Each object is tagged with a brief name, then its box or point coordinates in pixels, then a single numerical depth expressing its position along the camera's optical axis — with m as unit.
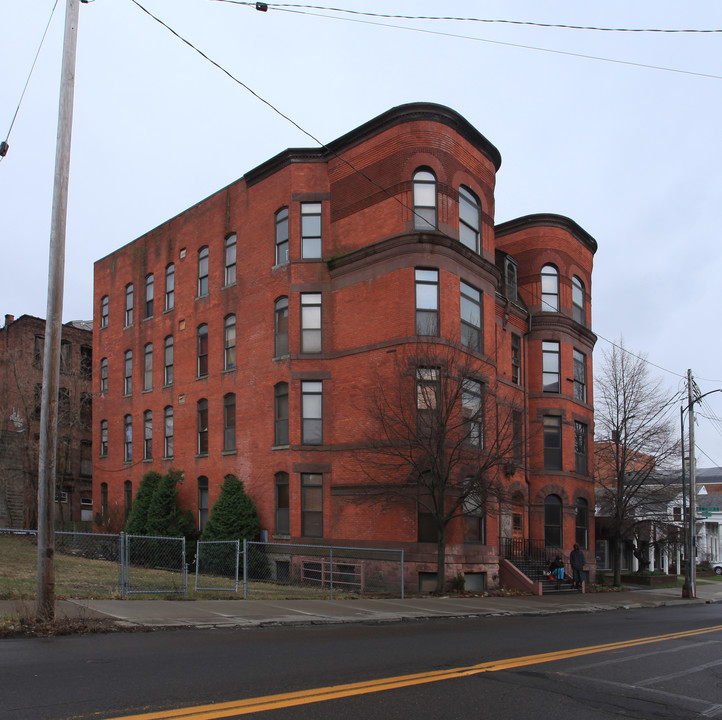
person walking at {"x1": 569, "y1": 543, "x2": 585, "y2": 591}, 27.80
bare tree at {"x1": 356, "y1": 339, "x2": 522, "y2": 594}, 21.69
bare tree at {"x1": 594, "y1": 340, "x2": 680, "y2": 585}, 31.98
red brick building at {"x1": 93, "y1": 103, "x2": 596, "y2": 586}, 24.70
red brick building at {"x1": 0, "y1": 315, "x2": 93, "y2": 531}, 40.91
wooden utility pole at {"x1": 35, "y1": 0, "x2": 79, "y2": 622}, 11.38
